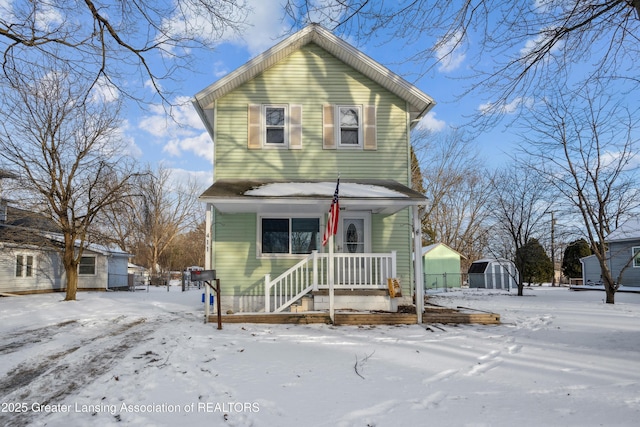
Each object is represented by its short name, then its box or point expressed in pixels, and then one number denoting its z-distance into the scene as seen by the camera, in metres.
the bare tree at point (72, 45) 5.11
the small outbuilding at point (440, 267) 27.73
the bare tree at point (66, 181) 14.58
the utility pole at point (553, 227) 18.94
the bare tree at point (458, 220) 34.31
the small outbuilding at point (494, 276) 27.58
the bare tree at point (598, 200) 14.51
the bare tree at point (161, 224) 39.12
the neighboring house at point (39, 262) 16.70
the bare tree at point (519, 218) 19.11
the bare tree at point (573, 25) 5.14
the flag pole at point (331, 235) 7.97
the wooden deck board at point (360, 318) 8.86
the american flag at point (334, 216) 7.95
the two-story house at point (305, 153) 10.69
